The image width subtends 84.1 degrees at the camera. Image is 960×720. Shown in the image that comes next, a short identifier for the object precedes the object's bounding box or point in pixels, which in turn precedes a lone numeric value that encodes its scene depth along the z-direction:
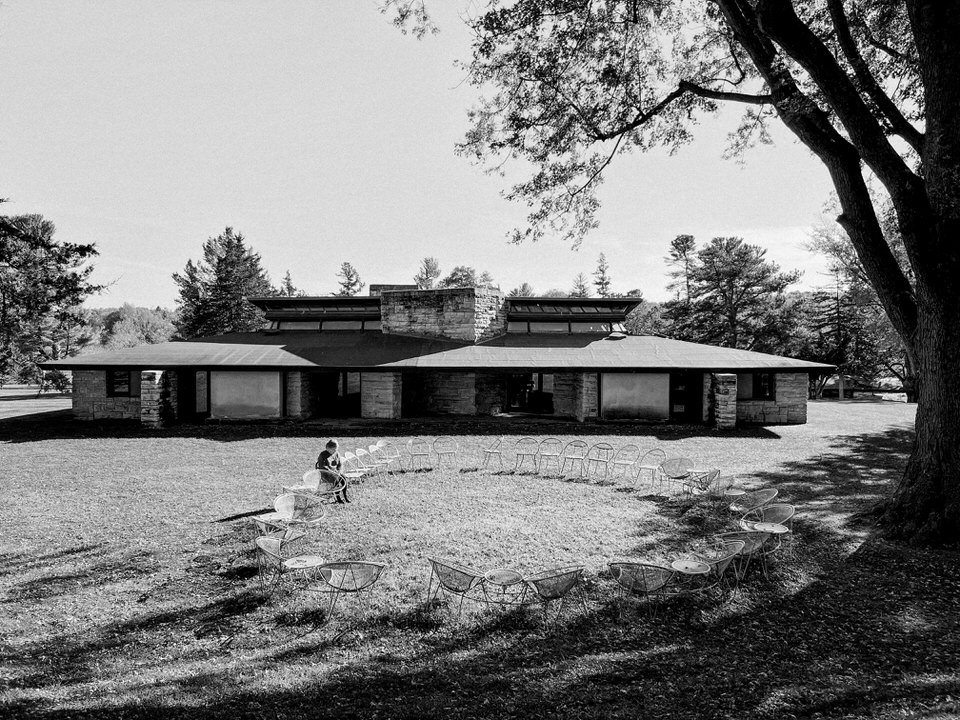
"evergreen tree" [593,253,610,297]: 65.00
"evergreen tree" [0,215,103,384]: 15.81
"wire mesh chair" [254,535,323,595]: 6.68
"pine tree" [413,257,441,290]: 65.38
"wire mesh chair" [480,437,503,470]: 14.01
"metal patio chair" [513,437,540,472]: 13.91
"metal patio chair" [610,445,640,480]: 13.06
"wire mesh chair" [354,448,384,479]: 12.66
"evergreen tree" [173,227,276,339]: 44.12
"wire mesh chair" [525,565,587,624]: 5.81
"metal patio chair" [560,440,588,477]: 13.34
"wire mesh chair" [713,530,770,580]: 6.81
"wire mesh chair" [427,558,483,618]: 5.84
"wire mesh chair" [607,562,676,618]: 6.02
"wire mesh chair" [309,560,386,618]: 5.97
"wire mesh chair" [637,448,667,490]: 12.07
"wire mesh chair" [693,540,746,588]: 6.41
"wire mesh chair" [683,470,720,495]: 10.90
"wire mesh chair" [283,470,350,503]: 9.96
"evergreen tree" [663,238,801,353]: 40.81
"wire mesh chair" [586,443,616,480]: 13.30
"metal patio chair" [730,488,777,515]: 9.17
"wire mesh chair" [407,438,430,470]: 13.68
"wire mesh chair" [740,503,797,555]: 7.77
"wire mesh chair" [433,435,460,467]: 14.61
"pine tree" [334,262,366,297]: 67.44
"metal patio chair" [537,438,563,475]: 13.80
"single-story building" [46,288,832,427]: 19.67
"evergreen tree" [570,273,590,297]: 70.62
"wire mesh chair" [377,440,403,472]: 13.48
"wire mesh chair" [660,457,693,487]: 11.20
